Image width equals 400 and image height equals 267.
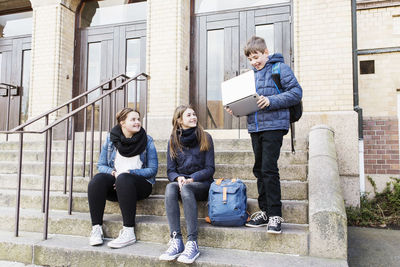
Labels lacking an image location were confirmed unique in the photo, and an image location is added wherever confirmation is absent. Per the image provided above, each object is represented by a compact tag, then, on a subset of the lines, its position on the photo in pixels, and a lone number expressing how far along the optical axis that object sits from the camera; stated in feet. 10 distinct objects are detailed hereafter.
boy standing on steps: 9.09
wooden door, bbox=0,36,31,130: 23.86
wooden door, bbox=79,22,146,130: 21.12
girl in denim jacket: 9.84
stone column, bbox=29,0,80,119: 21.25
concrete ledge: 8.34
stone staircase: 8.81
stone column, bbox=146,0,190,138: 18.62
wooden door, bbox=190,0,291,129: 18.61
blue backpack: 9.32
